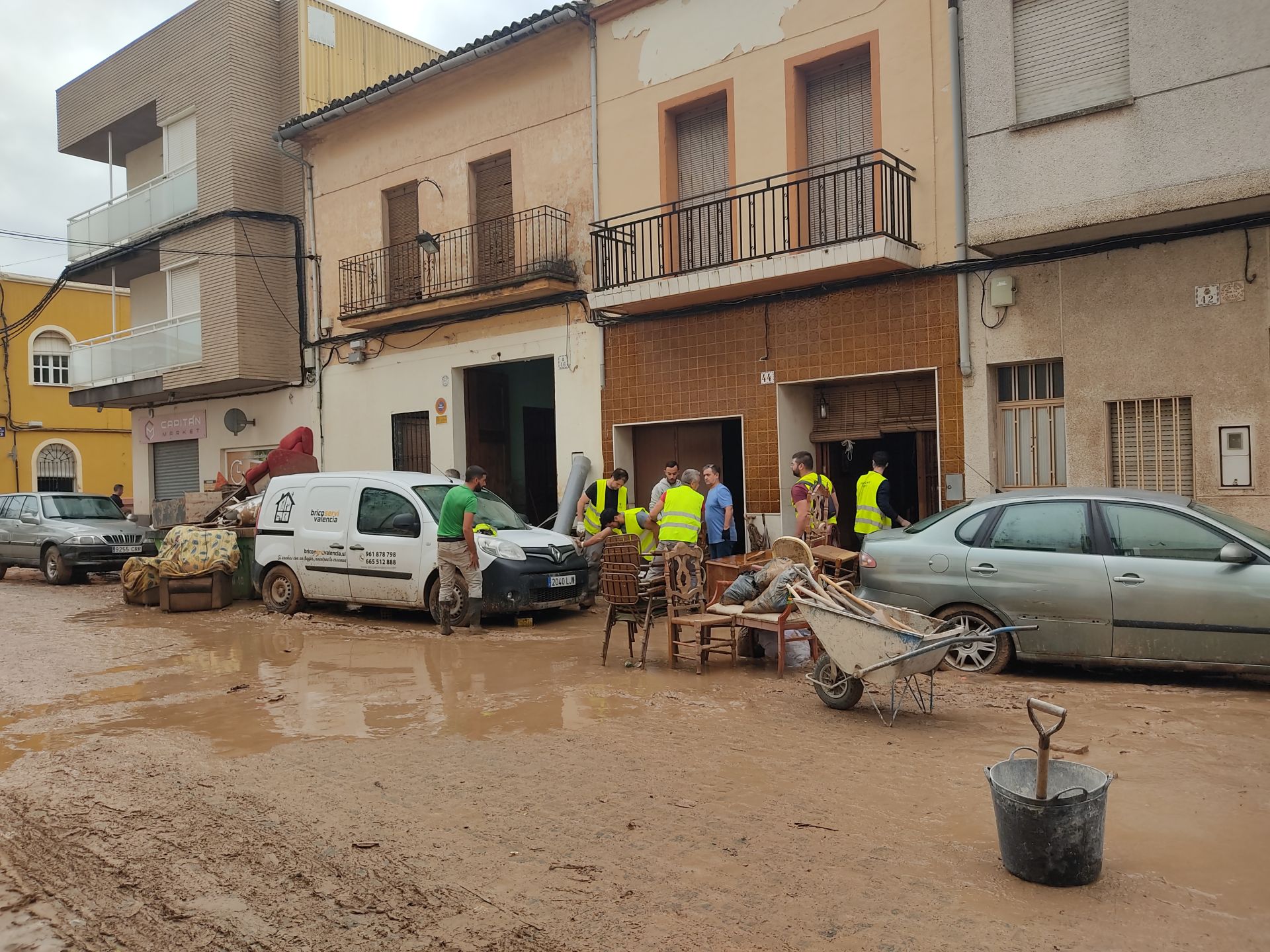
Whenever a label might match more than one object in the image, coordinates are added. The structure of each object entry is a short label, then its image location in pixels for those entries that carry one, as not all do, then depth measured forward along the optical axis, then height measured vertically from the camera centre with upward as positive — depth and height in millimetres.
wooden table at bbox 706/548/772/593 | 8969 -857
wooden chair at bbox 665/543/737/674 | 8234 -1198
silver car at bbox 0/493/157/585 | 17500 -868
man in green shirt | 10500 -725
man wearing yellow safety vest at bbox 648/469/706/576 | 9641 -429
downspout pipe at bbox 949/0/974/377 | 11039 +3031
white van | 11172 -827
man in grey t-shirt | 12375 -130
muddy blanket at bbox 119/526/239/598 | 13312 -939
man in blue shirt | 11680 -551
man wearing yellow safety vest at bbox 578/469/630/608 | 13062 -367
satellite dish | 20797 +1284
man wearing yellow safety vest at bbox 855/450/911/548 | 11117 -397
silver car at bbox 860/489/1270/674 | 7051 -859
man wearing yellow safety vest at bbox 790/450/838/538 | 10195 -264
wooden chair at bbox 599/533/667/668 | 8648 -997
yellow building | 32375 +2474
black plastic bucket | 3824 -1414
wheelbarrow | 6242 -1163
